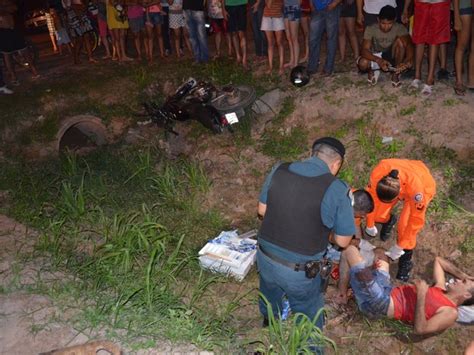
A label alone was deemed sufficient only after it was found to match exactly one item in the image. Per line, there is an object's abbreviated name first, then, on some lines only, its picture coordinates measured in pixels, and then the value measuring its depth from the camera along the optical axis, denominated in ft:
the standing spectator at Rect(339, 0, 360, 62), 22.41
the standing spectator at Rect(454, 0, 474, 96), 18.45
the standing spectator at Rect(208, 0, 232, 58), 25.79
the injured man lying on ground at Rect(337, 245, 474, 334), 12.13
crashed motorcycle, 23.34
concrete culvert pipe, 25.25
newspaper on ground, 15.05
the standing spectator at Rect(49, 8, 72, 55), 30.81
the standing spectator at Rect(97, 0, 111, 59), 28.29
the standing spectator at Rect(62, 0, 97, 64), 28.50
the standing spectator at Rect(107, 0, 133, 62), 27.43
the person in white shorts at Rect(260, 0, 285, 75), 23.21
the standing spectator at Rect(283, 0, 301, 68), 22.67
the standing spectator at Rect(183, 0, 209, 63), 25.40
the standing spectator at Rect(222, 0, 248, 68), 24.45
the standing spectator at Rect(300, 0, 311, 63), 24.26
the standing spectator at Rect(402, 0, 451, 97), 19.24
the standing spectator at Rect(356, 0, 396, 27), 21.59
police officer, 10.40
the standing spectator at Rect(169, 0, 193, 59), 26.89
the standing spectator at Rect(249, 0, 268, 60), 24.60
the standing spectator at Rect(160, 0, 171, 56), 27.96
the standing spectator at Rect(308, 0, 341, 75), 21.55
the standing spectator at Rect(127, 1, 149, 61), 27.20
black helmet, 23.27
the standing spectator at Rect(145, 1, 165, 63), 27.35
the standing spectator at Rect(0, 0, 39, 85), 24.50
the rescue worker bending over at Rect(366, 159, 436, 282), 13.58
